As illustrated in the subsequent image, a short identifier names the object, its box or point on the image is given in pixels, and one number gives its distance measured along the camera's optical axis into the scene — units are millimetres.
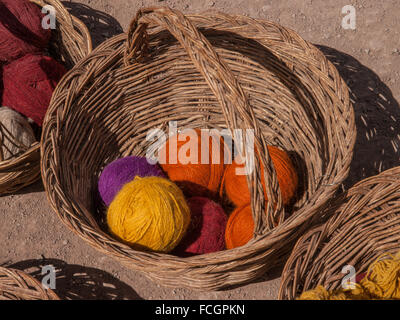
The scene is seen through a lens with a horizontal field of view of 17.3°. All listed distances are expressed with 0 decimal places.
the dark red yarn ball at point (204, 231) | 1453
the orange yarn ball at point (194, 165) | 1486
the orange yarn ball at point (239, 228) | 1440
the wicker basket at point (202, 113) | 1364
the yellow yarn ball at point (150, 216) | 1411
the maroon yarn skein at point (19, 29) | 1557
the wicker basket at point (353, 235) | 1400
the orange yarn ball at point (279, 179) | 1453
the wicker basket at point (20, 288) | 1412
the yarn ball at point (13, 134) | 1497
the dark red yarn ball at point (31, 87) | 1537
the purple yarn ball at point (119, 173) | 1474
